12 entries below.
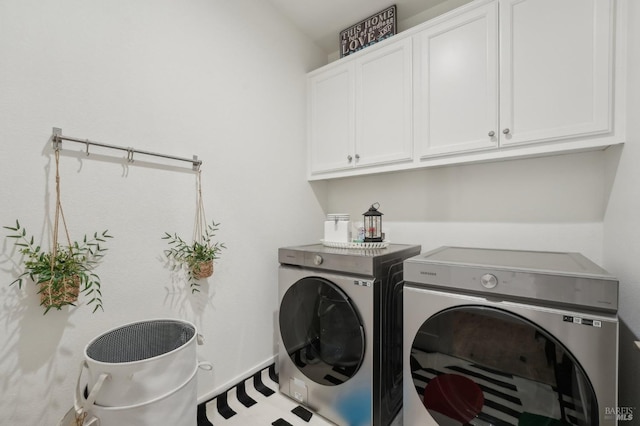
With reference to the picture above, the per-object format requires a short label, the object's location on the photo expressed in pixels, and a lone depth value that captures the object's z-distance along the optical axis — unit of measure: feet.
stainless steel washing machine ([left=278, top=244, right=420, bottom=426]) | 4.17
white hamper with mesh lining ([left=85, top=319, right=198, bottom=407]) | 2.80
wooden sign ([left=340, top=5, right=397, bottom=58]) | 5.76
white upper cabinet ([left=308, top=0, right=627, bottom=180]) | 3.67
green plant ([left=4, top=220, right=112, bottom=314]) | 2.89
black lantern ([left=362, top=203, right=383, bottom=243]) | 5.54
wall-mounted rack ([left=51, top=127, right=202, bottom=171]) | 3.19
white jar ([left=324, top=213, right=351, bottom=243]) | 5.65
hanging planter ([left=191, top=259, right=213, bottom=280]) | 4.33
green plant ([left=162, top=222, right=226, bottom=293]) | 4.27
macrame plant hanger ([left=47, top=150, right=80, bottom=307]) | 2.88
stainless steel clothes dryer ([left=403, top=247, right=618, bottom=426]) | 2.78
